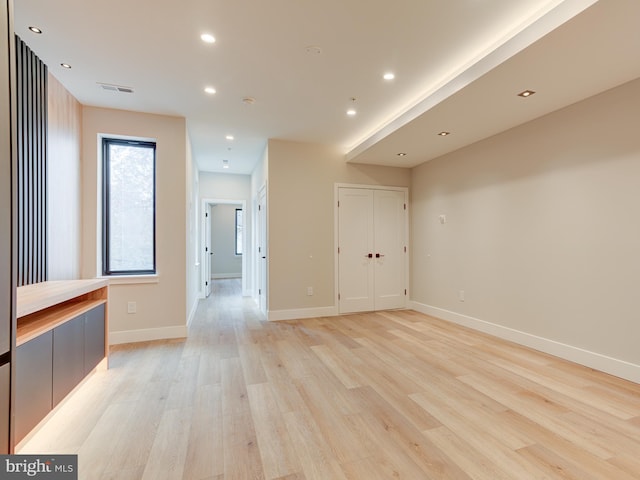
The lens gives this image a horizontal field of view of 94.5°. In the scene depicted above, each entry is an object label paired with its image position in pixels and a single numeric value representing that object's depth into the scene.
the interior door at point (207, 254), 6.99
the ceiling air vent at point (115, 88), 3.16
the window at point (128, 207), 3.83
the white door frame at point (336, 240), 5.10
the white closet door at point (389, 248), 5.43
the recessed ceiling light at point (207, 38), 2.39
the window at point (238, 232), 10.52
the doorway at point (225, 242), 10.27
